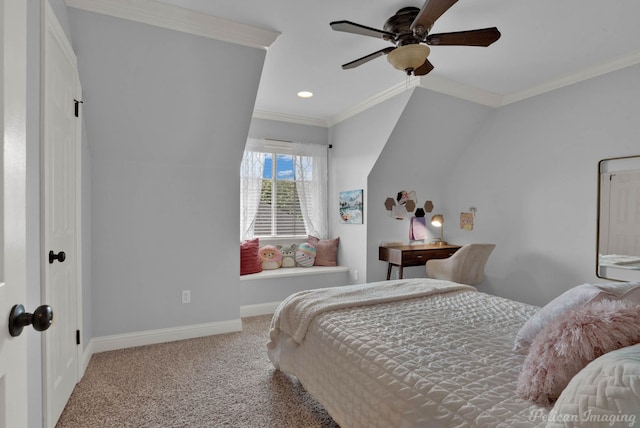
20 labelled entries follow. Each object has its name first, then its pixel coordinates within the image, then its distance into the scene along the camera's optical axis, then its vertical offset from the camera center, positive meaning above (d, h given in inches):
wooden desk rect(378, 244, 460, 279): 154.0 -21.7
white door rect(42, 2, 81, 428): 63.0 -1.1
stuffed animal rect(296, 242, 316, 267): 171.9 -24.3
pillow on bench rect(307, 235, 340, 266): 176.7 -22.8
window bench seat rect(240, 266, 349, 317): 147.8 -36.0
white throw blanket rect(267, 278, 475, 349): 76.5 -22.9
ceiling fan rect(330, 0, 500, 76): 75.9 +41.5
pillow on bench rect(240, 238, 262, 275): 152.6 -23.3
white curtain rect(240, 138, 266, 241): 164.6 +12.0
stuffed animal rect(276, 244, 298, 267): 171.5 -24.1
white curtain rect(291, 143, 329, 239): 179.9 +12.6
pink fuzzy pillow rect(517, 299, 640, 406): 39.5 -16.5
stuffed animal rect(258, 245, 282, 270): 163.3 -24.2
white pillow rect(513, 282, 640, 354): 50.7 -14.6
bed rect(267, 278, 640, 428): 42.6 -24.0
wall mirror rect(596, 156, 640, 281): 112.3 -3.3
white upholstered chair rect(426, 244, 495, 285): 143.6 -24.4
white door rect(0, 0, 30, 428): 25.8 +0.1
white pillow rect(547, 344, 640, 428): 30.6 -18.2
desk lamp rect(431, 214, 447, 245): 180.9 -7.3
